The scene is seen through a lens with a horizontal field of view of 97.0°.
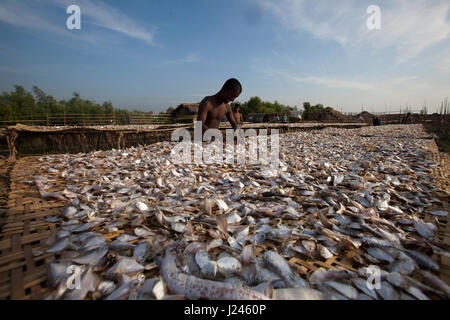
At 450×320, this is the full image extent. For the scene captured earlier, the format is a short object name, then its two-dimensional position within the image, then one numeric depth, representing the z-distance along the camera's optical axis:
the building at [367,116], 39.64
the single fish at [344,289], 0.84
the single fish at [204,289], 0.78
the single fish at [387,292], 0.83
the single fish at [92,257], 0.97
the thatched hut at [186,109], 23.72
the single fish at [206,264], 0.93
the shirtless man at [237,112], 8.07
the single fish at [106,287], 0.84
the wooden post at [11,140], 3.73
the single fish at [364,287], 0.84
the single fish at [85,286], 0.80
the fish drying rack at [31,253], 0.86
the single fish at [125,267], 0.92
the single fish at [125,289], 0.79
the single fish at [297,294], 0.80
